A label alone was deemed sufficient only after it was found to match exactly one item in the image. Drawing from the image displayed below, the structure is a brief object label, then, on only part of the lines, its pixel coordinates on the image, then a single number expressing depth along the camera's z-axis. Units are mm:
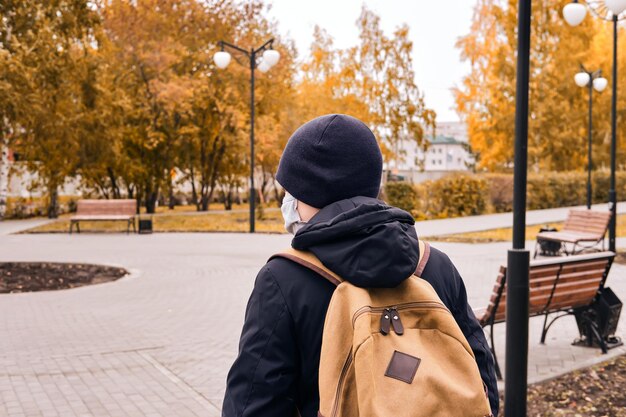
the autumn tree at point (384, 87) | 32844
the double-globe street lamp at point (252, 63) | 20188
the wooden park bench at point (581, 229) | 14716
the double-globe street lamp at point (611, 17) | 12586
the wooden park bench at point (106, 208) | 21641
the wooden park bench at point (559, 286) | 5957
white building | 132375
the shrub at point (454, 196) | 27703
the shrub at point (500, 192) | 29078
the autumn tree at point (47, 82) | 13023
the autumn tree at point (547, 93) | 38531
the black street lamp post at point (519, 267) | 4211
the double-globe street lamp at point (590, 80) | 23323
